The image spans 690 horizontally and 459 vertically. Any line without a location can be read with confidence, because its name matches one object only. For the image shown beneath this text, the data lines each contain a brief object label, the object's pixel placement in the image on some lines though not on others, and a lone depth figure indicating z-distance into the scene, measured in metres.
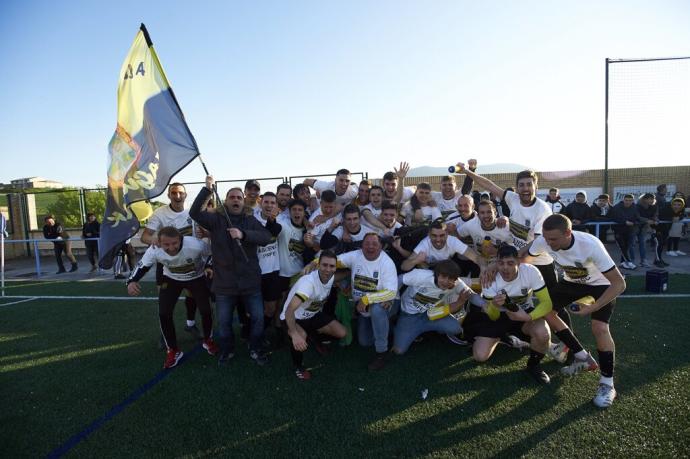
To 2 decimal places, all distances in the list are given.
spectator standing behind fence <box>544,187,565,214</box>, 10.29
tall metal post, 10.68
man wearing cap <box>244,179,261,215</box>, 5.39
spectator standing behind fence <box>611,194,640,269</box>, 8.93
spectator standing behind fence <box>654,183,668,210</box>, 9.97
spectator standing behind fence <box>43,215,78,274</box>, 11.78
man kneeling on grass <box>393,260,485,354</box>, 4.31
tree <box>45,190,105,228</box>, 16.23
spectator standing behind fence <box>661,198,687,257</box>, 9.42
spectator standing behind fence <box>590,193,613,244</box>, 9.62
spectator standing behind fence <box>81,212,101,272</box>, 11.38
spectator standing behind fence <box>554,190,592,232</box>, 9.36
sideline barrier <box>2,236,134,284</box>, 10.72
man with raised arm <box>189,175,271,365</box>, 4.18
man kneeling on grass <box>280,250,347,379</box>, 3.88
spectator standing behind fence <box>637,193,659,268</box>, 8.98
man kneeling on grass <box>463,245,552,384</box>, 3.79
